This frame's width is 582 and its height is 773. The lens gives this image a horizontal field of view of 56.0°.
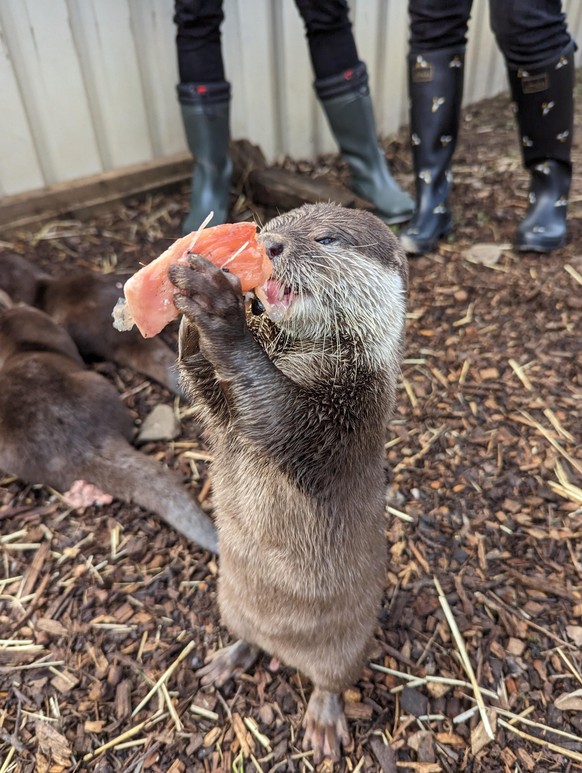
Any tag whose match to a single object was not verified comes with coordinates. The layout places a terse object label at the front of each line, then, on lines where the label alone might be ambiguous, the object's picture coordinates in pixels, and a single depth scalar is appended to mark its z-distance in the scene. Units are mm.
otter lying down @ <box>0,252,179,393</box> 791
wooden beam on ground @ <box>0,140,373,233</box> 1071
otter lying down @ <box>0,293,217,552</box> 601
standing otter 351
